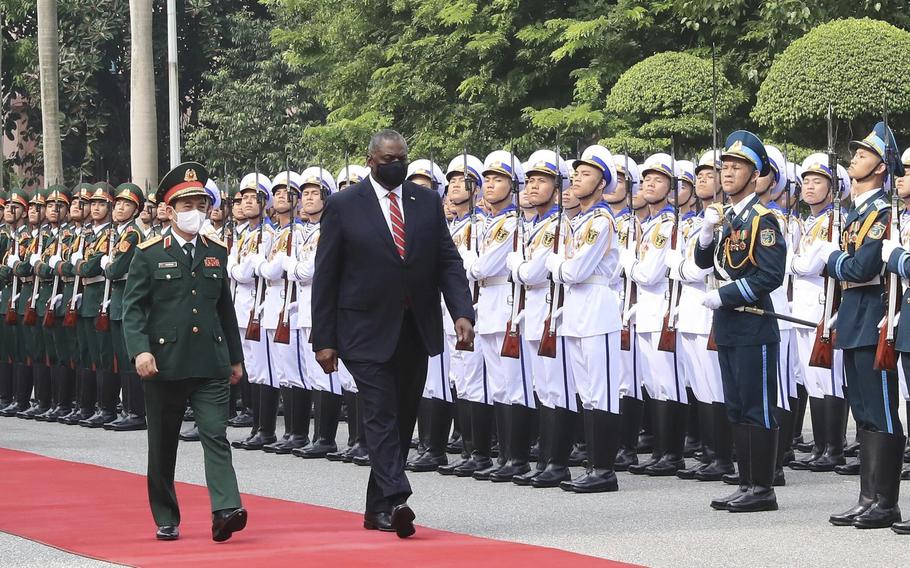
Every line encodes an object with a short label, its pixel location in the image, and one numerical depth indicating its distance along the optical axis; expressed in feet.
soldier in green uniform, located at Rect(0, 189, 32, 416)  58.08
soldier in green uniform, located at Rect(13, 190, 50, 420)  56.70
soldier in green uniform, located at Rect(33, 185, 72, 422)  55.62
